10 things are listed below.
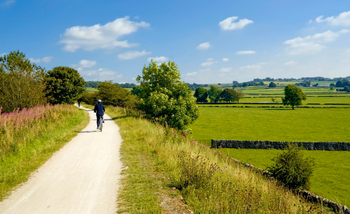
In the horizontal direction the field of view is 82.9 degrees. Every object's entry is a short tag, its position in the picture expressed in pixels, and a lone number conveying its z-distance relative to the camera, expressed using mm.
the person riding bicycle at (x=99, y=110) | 14820
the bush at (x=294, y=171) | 11758
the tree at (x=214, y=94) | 145125
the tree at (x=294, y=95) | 84750
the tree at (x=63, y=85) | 33722
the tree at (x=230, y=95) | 134462
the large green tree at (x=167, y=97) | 29984
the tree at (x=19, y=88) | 18766
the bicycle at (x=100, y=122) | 15042
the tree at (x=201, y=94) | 144312
